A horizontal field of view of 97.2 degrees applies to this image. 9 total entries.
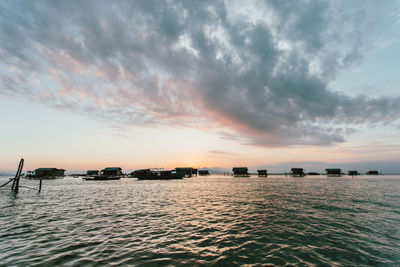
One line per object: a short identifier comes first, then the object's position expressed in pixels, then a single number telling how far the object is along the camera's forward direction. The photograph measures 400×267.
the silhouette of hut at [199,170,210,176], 134.23
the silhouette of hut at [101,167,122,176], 87.93
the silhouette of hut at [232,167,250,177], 102.51
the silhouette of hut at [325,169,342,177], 106.69
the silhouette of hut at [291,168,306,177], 104.76
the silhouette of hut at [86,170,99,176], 102.25
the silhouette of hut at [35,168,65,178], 88.48
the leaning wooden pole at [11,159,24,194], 30.38
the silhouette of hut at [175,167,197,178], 108.07
